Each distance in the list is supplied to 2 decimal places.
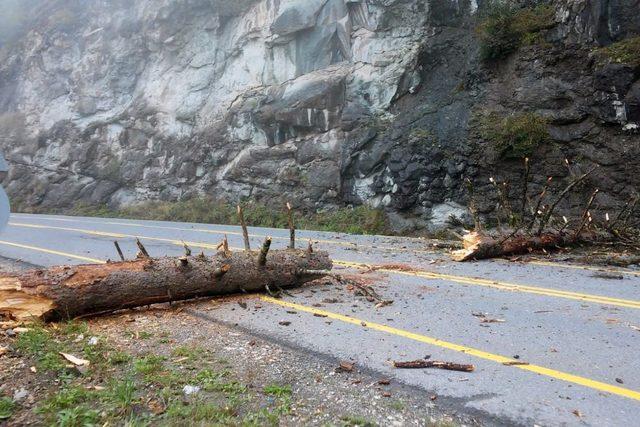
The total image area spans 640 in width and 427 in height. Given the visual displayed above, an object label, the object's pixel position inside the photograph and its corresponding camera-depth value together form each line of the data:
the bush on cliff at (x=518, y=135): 14.48
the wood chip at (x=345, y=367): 4.16
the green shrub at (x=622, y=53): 13.13
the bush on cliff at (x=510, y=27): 15.81
